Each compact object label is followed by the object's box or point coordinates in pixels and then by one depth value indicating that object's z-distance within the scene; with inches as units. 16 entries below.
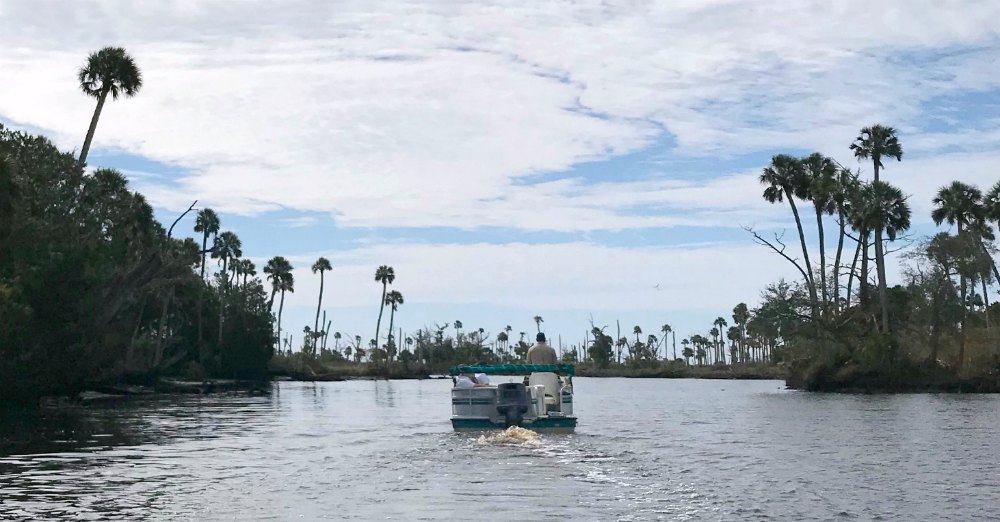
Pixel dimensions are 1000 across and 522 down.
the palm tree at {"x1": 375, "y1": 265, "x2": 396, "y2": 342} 6299.2
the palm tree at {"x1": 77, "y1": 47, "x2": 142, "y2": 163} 2345.0
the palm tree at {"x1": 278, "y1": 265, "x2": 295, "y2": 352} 5398.6
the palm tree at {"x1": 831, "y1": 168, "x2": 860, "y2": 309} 3009.4
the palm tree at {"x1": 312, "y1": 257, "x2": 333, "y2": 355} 5777.6
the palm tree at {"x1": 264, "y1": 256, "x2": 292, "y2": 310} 5359.3
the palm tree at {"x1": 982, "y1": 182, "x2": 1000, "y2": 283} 2940.5
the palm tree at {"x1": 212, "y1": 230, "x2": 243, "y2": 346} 4702.3
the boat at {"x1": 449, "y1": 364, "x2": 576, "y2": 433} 1196.5
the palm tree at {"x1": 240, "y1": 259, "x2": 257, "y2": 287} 5374.0
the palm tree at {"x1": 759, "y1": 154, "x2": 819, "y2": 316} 3260.3
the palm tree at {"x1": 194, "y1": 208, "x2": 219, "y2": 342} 4399.6
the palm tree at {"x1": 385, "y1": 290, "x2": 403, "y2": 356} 6619.1
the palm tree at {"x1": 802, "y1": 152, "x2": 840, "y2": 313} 3078.2
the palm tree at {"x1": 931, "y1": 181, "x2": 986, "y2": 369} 3088.1
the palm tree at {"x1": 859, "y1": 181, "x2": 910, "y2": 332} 2866.6
